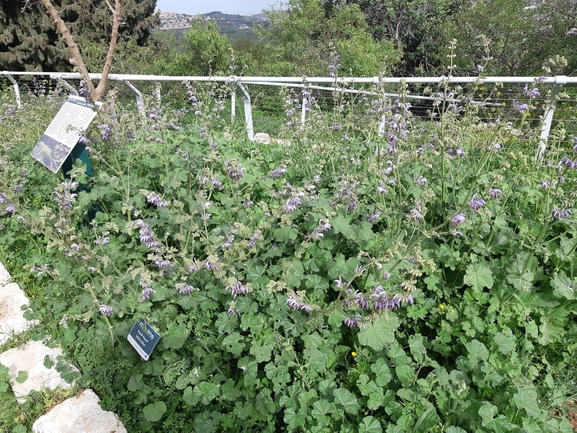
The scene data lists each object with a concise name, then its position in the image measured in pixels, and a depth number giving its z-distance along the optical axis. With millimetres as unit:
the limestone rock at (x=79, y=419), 2248
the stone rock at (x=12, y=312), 3006
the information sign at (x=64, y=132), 3252
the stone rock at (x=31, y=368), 2536
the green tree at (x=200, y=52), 13477
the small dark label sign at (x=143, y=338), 2145
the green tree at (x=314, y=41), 13406
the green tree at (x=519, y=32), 12578
